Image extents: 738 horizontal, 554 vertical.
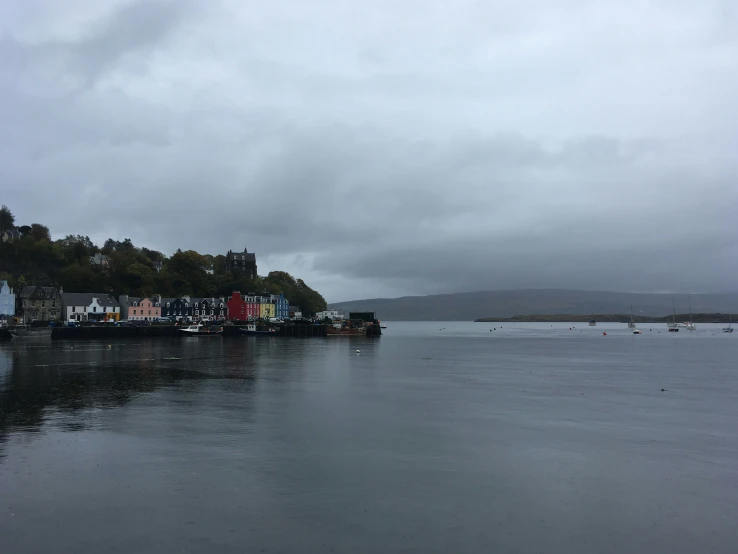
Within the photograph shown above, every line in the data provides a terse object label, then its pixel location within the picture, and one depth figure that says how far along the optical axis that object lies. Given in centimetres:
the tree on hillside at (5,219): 14950
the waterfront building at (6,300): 11788
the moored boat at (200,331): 11281
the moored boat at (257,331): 12151
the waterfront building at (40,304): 11975
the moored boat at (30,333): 9419
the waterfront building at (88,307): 11794
